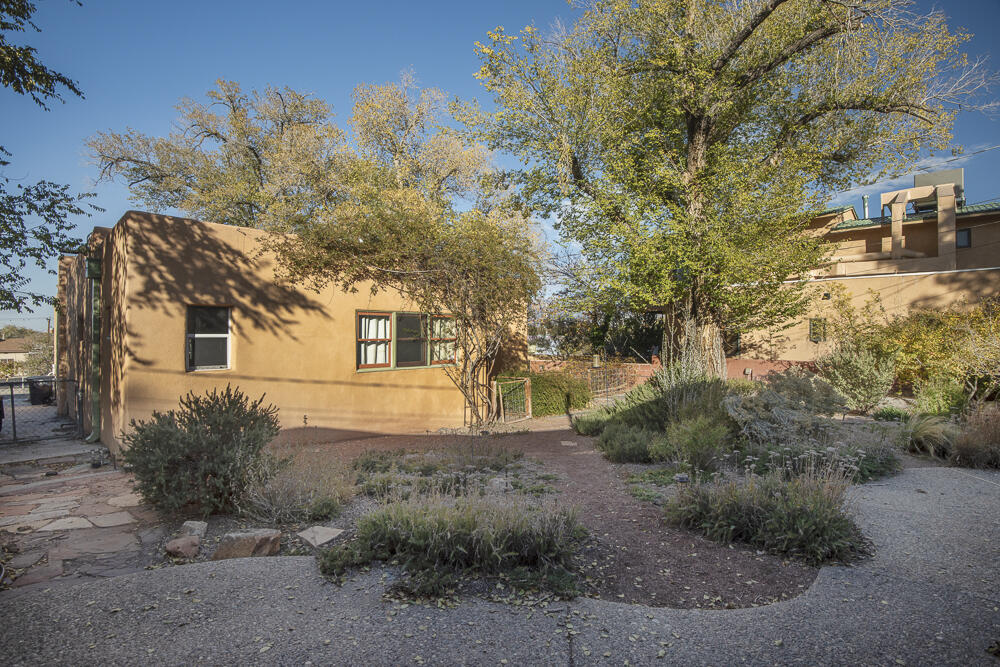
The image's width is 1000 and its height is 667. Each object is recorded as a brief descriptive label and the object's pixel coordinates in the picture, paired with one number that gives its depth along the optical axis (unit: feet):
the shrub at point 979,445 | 20.62
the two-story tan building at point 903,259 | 49.26
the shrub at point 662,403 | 26.27
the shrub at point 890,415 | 31.60
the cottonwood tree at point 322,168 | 39.40
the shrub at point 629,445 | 23.12
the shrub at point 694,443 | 19.58
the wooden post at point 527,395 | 42.75
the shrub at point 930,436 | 22.24
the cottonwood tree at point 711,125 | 36.50
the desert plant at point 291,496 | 14.47
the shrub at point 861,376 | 37.50
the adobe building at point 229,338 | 24.71
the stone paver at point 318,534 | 12.85
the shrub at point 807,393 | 25.80
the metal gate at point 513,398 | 42.42
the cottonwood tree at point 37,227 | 30.58
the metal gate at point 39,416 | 32.40
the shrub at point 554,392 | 43.93
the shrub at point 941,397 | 29.66
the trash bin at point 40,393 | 50.08
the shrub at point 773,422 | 21.88
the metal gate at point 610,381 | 49.70
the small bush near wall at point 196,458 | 14.26
